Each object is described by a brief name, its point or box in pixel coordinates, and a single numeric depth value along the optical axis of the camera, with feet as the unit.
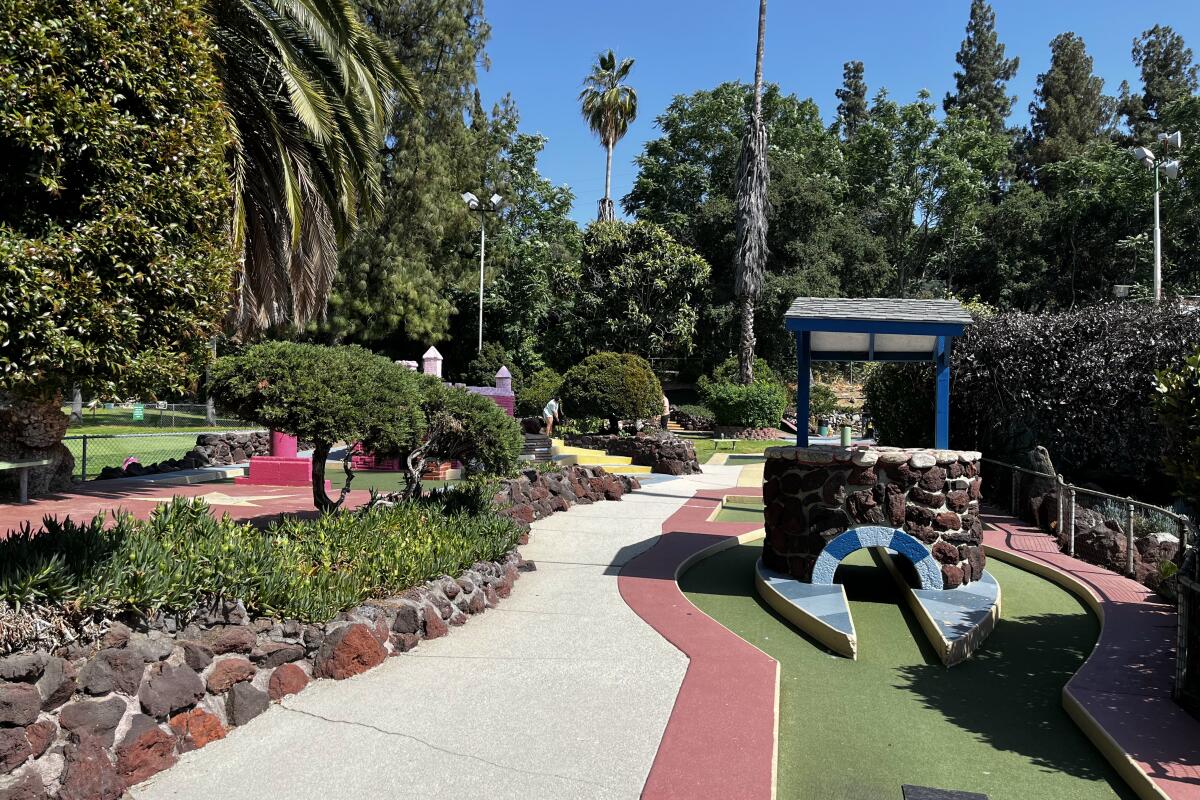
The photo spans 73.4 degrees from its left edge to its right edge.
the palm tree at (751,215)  109.70
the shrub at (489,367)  122.01
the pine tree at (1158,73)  172.45
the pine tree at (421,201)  125.80
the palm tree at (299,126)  33.73
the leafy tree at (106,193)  11.41
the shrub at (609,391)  79.30
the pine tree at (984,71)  193.16
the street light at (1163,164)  61.41
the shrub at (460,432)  31.42
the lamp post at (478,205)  109.91
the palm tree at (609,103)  160.45
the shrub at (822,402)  126.41
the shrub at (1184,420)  15.67
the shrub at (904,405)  55.57
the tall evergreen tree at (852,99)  217.56
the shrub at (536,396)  97.35
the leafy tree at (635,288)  118.01
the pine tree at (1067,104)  176.04
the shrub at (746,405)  102.68
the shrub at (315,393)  25.31
